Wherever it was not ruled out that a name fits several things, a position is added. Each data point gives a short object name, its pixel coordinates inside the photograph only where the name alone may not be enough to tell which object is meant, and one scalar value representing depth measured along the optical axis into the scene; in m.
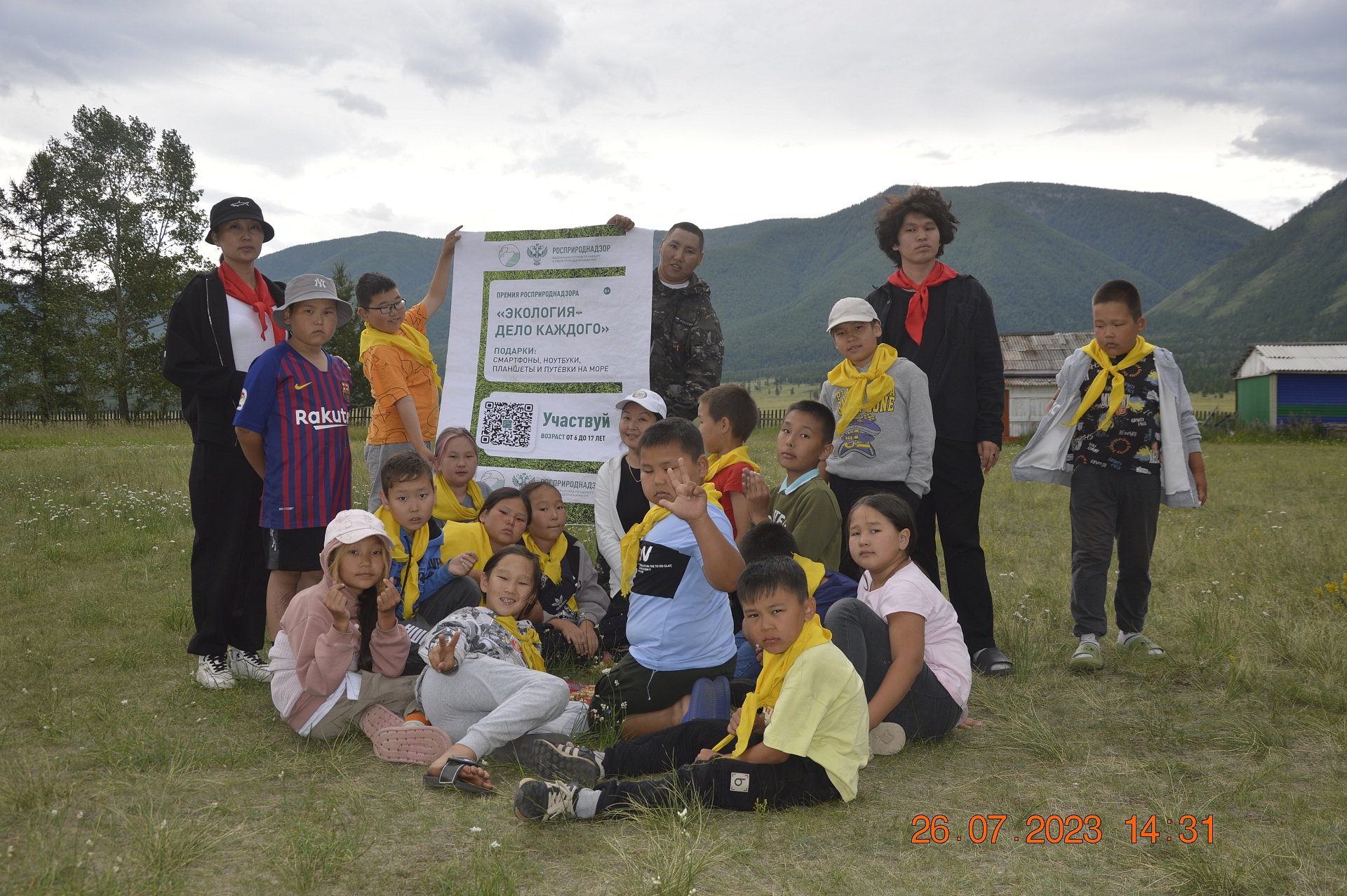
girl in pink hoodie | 3.75
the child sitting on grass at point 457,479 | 5.39
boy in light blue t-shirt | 3.68
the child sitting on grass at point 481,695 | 3.44
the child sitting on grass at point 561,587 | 4.94
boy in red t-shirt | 4.74
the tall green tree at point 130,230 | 35.47
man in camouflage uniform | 6.09
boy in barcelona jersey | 4.59
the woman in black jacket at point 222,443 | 4.74
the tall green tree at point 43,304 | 34.72
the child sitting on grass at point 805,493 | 4.49
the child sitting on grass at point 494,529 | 4.95
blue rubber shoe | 3.75
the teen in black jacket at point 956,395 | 5.05
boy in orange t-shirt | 5.65
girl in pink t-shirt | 3.67
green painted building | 36.53
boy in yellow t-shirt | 3.10
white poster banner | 6.23
